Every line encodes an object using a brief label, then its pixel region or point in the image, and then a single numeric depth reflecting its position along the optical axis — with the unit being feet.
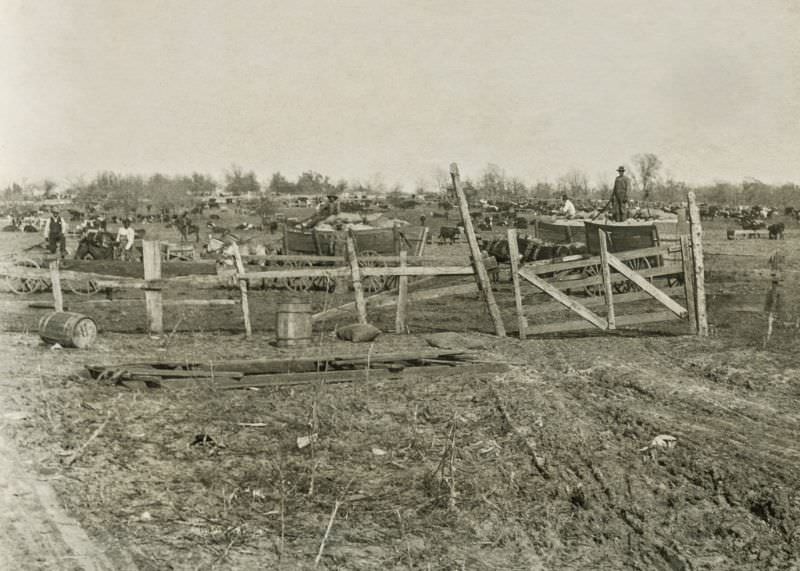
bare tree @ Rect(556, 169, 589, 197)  254.45
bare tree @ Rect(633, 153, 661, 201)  204.25
